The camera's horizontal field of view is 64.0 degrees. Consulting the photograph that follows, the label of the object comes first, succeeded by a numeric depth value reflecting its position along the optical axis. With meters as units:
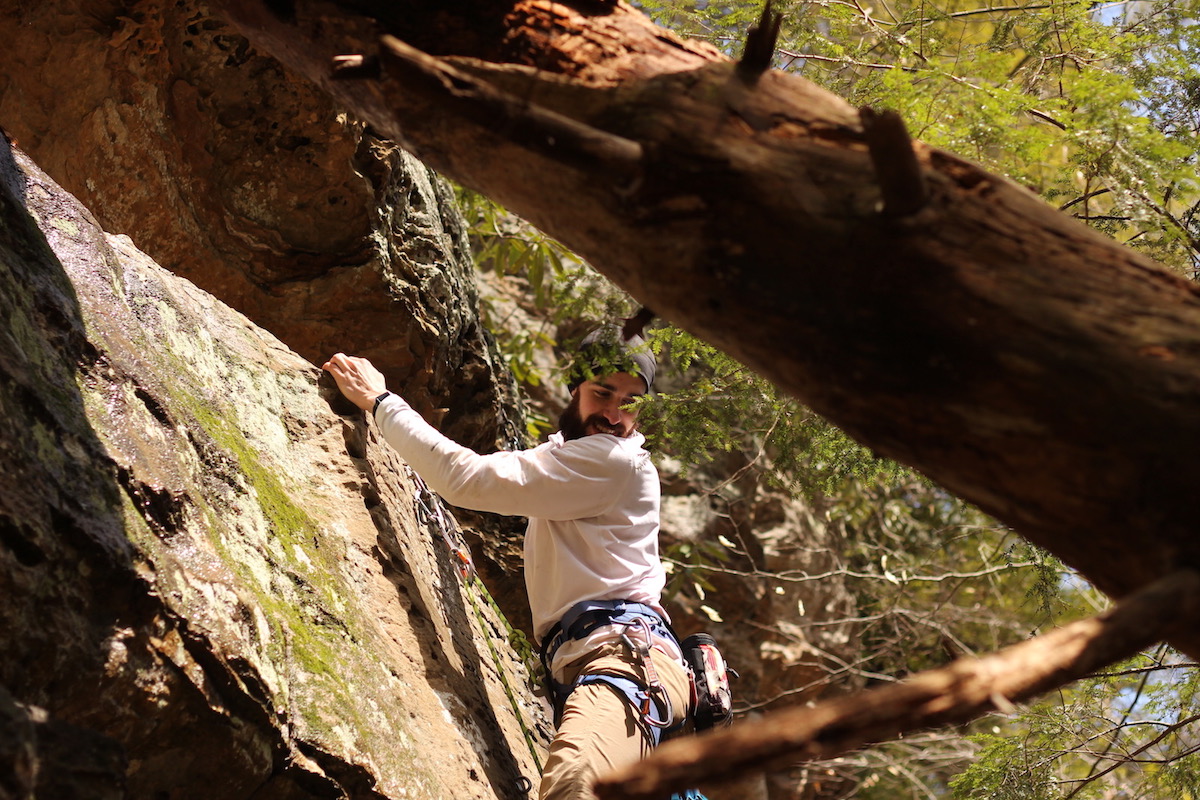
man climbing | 3.79
